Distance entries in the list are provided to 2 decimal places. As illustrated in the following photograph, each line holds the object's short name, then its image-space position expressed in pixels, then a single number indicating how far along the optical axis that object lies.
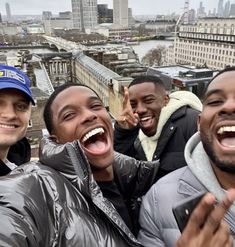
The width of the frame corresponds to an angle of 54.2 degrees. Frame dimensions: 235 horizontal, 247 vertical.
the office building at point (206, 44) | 33.16
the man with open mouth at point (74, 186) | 0.91
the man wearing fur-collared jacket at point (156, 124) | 2.12
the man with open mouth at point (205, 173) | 1.26
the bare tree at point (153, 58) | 41.37
